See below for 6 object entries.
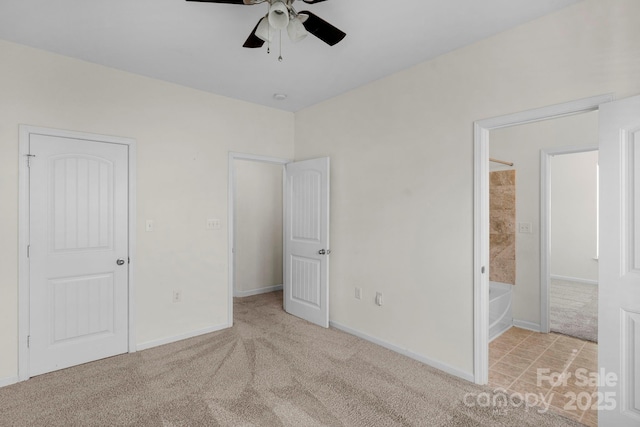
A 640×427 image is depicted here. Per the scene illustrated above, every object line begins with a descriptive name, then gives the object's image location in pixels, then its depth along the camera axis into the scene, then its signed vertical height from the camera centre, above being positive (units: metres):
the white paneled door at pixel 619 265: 1.86 -0.30
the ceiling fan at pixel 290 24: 1.72 +1.08
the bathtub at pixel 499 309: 3.48 -1.07
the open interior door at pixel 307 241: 3.85 -0.35
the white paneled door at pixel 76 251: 2.74 -0.36
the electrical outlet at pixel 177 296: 3.47 -0.91
